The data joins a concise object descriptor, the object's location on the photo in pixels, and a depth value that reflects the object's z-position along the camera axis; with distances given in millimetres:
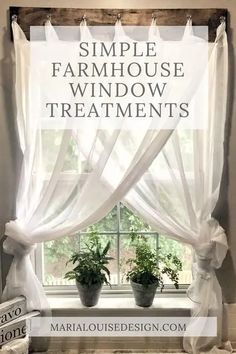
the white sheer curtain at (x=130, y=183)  2270
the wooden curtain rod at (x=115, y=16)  2262
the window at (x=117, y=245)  2525
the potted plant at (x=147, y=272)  2404
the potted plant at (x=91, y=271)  2393
